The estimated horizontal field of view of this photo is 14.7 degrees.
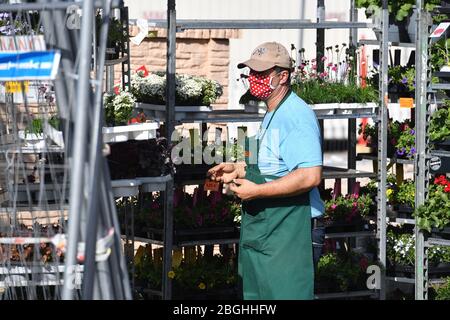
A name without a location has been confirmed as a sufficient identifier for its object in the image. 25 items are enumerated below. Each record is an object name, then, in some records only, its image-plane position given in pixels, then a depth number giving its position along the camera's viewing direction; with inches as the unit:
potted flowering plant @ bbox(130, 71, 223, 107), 406.9
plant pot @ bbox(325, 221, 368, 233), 447.3
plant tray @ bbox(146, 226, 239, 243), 414.1
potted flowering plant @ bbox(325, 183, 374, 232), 449.7
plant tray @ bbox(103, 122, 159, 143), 364.1
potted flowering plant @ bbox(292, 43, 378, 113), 436.0
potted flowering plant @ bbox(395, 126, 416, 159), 457.8
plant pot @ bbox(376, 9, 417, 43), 460.0
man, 307.9
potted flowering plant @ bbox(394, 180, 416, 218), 455.7
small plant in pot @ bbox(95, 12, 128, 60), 410.0
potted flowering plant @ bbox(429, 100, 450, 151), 428.7
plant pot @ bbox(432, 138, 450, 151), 432.1
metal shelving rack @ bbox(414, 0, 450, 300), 424.7
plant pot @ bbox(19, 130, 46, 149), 339.1
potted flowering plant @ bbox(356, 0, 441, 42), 457.6
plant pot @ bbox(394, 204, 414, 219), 454.2
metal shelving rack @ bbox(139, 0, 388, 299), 400.6
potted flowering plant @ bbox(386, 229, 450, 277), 451.6
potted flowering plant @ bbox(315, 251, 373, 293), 442.9
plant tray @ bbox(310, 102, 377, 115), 435.1
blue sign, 209.4
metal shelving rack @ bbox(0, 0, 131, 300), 204.0
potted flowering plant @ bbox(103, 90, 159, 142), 365.5
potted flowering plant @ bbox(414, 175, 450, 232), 427.5
